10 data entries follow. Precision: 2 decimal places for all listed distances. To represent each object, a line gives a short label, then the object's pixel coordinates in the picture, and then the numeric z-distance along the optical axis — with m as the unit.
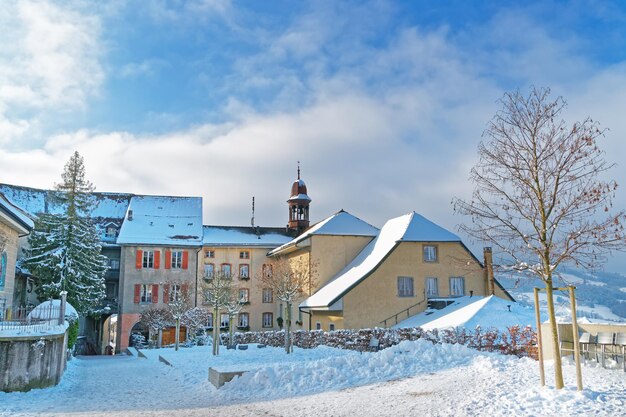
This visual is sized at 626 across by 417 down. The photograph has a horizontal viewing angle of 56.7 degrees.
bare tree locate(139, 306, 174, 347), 46.88
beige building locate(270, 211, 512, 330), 35.72
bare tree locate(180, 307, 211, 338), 46.59
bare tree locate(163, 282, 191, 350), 38.75
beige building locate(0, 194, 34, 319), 24.00
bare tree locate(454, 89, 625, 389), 11.59
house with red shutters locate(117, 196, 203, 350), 50.16
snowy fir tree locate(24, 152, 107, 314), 41.81
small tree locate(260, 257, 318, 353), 31.78
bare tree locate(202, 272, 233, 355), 28.22
